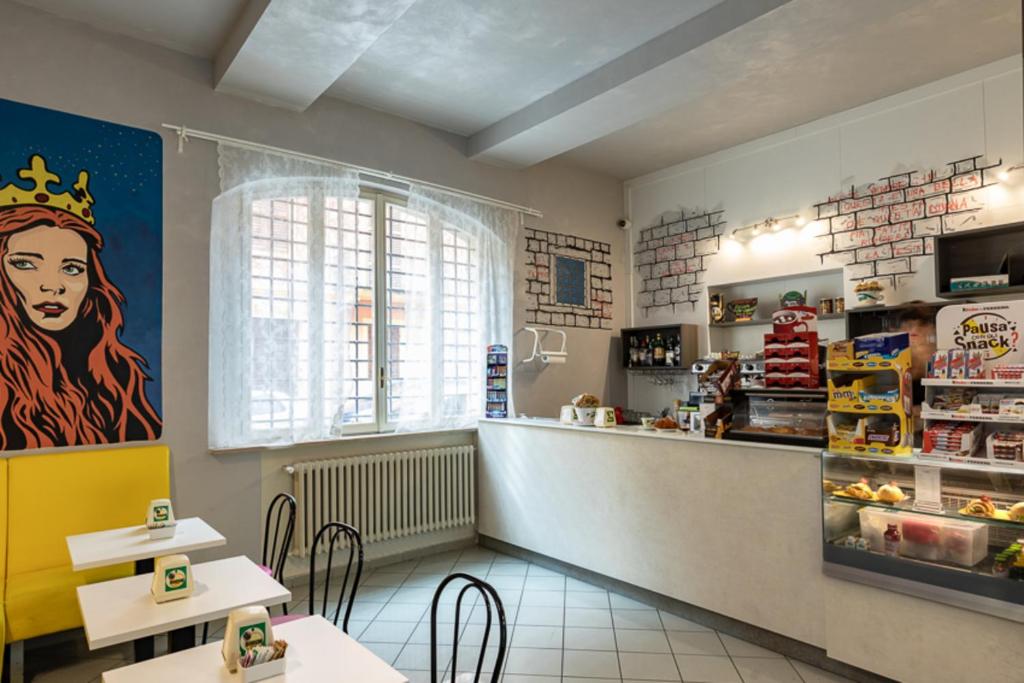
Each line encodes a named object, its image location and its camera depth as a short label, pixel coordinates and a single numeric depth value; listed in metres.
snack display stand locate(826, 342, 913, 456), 2.49
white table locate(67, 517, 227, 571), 2.29
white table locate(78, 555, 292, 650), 1.75
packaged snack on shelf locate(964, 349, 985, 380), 2.39
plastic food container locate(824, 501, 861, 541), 2.56
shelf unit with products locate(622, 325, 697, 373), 5.35
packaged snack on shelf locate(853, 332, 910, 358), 2.57
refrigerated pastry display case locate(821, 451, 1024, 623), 2.16
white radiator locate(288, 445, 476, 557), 3.84
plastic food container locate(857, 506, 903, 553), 2.46
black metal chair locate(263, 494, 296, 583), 3.66
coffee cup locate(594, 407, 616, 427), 3.80
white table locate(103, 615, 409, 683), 1.48
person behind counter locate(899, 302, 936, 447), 4.04
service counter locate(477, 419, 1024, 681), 2.37
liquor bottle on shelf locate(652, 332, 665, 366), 5.53
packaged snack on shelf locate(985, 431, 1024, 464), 2.21
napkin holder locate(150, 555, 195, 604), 1.93
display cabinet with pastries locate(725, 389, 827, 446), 2.82
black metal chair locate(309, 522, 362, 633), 2.06
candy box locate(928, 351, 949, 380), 2.48
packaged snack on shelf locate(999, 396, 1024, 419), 2.26
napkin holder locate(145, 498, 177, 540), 2.54
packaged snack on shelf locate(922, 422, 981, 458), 2.35
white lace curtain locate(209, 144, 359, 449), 3.55
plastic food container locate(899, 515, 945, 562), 2.32
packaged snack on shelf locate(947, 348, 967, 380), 2.44
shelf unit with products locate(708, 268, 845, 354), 4.66
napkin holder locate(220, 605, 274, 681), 1.49
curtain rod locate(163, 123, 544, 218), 3.47
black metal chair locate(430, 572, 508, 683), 1.47
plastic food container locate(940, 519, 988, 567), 2.22
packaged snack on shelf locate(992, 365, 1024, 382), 2.29
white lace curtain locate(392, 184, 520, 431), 4.52
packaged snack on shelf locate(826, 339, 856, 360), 2.69
